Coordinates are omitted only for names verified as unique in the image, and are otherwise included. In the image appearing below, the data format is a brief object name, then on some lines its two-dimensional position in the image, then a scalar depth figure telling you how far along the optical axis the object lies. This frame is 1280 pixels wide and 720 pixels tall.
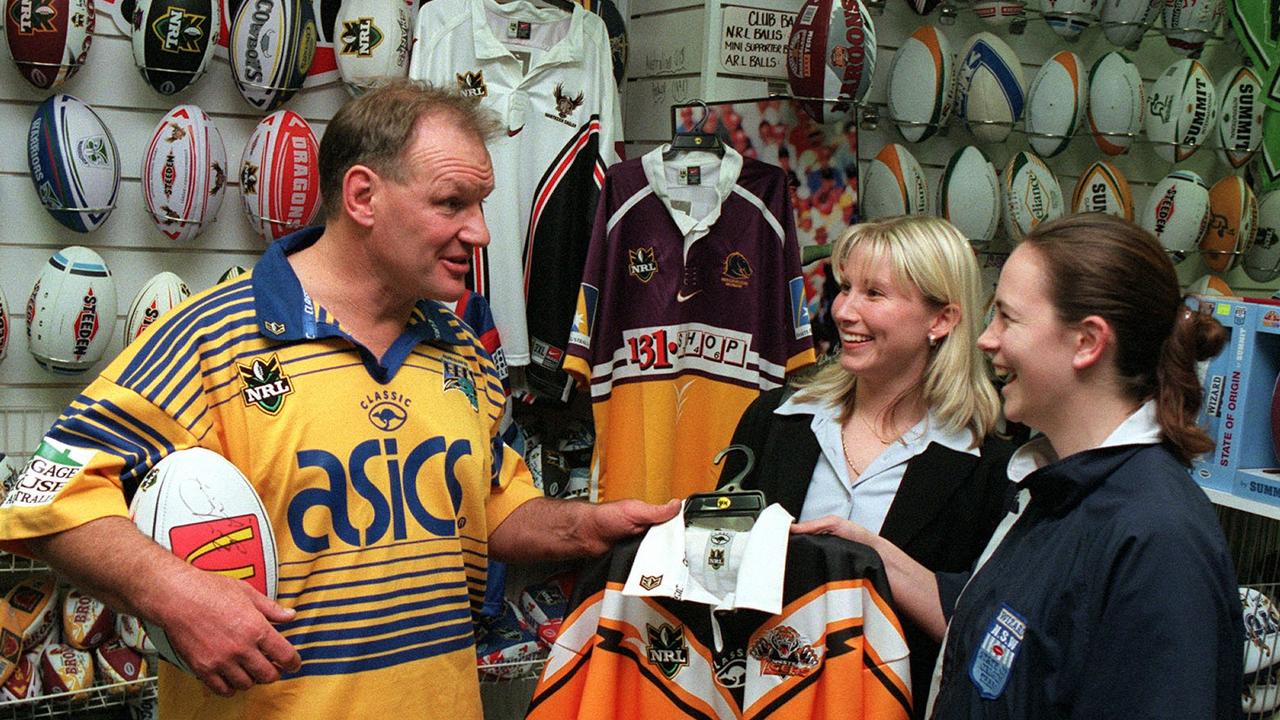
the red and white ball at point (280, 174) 3.48
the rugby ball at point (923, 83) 4.11
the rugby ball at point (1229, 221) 4.62
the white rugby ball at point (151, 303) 3.38
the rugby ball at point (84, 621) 3.36
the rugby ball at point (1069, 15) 4.26
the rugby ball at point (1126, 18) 4.32
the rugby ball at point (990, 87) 4.18
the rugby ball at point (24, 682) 3.23
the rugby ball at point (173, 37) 3.38
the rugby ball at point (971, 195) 4.18
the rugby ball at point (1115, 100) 4.32
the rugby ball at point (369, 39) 3.57
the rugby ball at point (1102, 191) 4.41
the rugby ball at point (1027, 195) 4.23
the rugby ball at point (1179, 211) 4.47
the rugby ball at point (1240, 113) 4.61
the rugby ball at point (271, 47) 3.47
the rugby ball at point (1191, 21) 4.45
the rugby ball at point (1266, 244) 4.69
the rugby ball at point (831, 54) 3.73
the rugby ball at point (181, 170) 3.43
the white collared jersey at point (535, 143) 3.65
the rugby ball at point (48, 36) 3.25
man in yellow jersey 1.69
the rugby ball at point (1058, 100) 4.26
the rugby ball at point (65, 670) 3.30
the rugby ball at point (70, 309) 3.32
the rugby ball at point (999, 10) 4.22
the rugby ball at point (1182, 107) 4.45
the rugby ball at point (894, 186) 4.07
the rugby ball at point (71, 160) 3.31
